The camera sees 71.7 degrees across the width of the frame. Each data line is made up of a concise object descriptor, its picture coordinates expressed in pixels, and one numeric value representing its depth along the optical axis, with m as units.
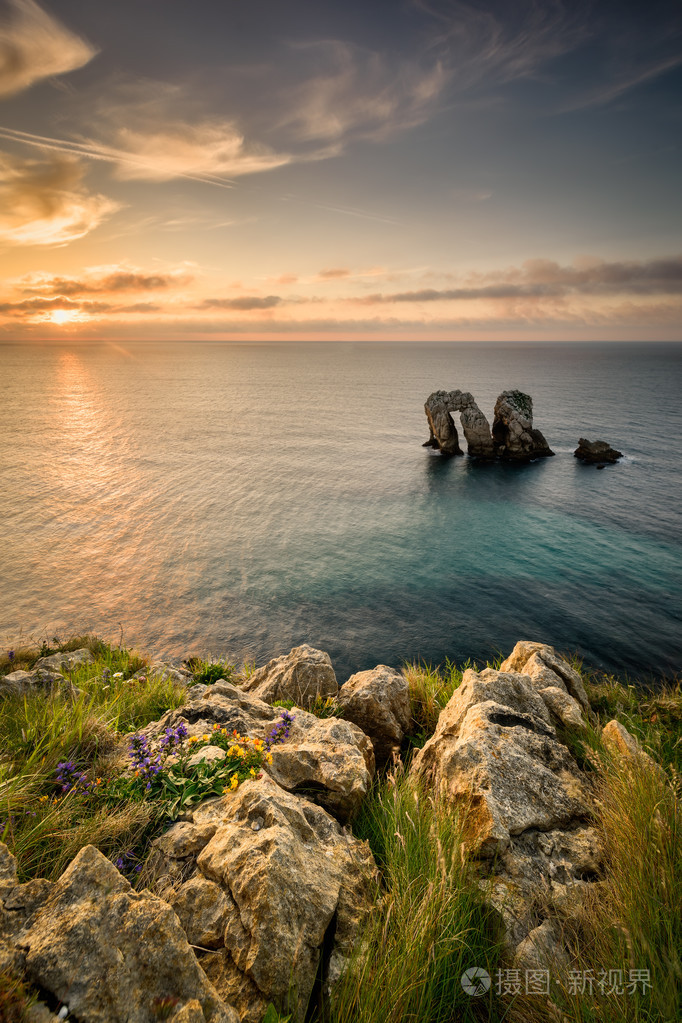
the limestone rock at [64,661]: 11.93
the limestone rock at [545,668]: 10.67
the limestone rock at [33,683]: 8.48
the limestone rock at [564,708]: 8.58
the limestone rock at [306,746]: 6.36
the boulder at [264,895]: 3.73
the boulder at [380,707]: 10.02
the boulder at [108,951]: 3.06
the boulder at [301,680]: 11.63
